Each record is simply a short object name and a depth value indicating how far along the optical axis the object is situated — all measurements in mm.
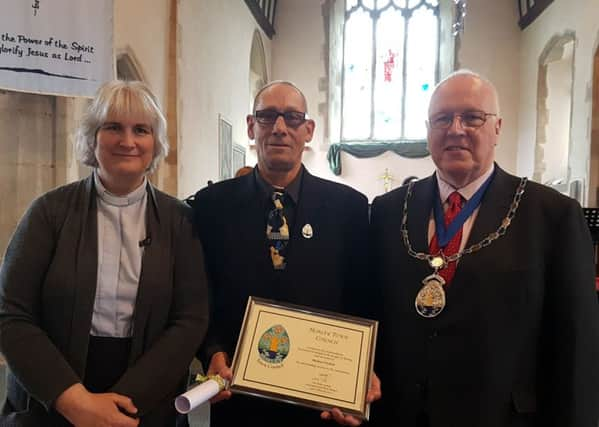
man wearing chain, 1421
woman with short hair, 1338
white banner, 2992
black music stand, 3202
